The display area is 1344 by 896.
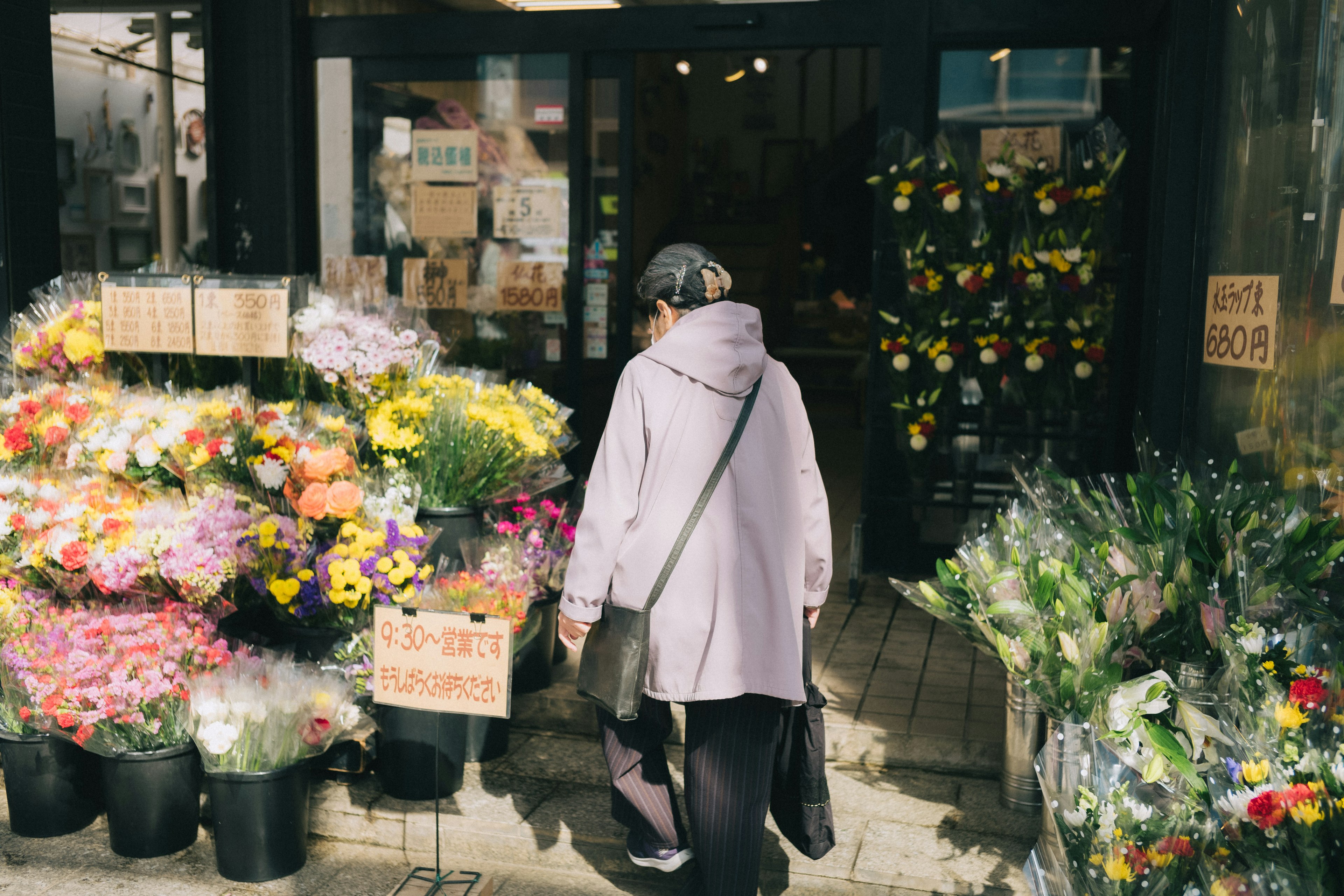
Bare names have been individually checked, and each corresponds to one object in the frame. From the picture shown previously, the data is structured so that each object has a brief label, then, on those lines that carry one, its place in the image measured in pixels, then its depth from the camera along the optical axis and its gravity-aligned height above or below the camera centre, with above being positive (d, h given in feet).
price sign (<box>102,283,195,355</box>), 14.74 -0.46
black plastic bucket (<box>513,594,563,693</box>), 13.88 -4.66
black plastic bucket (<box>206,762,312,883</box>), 10.73 -5.24
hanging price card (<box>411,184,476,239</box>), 19.76 +1.35
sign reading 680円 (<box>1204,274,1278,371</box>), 9.95 -0.19
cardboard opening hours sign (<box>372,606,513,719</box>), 9.77 -3.35
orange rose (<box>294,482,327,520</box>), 11.79 -2.32
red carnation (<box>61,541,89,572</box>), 11.37 -2.81
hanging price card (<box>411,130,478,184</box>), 19.70 +2.36
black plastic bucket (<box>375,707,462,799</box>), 12.06 -5.07
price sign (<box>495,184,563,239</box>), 19.40 +1.35
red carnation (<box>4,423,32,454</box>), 13.41 -1.95
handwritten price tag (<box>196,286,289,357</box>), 14.25 -0.51
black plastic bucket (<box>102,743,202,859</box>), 11.00 -5.21
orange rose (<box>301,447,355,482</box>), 12.01 -1.95
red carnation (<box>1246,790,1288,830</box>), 6.09 -2.80
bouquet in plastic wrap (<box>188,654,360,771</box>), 10.53 -4.13
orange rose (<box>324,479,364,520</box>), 11.82 -2.28
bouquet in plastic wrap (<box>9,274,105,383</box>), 15.20 -0.78
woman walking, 8.91 -2.04
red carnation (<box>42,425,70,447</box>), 13.12 -1.83
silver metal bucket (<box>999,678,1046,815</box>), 11.46 -4.73
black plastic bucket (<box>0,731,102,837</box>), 11.53 -5.32
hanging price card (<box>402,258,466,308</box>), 19.97 +0.08
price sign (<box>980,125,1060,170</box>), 17.70 +2.49
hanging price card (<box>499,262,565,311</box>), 19.53 +0.05
